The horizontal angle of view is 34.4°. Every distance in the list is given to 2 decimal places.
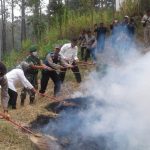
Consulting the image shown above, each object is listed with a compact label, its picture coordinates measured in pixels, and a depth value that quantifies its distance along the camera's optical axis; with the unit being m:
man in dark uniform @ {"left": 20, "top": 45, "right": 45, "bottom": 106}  7.60
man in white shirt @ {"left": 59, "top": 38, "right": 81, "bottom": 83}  8.24
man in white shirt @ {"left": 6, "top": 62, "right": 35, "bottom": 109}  6.76
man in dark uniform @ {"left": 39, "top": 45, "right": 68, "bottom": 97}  7.66
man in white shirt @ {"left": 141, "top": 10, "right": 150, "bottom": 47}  10.82
